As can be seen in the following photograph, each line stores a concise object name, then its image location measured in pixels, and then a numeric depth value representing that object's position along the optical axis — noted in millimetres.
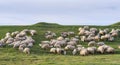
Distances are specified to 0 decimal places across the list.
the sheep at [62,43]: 35481
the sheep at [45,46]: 34750
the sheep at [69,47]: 34094
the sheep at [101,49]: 33000
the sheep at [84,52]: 32125
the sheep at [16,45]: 34569
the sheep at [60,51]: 32906
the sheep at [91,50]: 32594
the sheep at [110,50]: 32869
